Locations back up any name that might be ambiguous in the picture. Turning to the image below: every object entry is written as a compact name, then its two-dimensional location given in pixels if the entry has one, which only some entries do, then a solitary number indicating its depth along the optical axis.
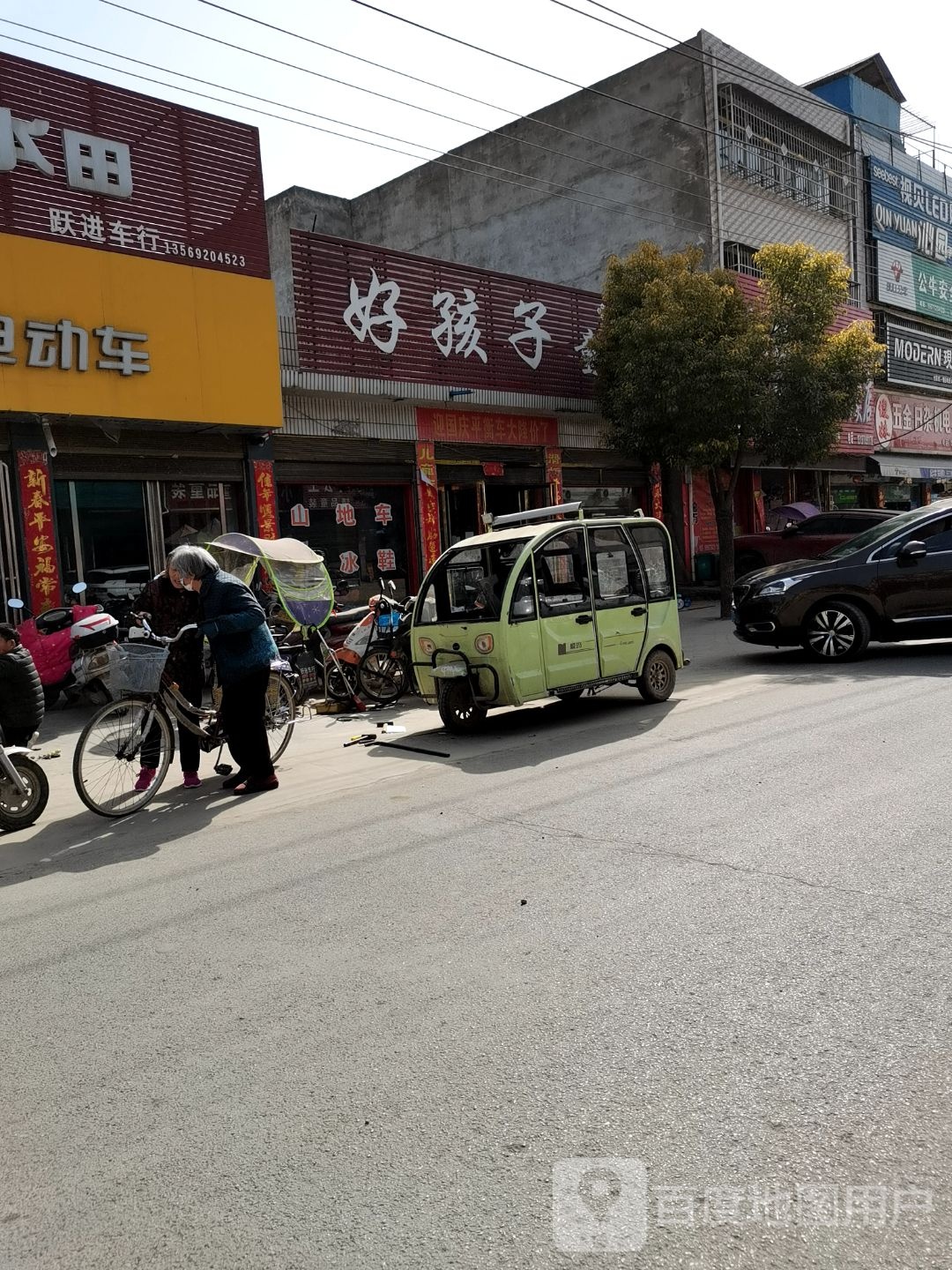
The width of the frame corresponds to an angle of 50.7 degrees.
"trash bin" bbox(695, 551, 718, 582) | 23.75
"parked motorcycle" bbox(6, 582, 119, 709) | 10.59
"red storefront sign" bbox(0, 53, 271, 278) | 11.56
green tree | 17.06
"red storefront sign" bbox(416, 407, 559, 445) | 17.91
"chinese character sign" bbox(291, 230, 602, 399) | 15.62
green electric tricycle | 8.81
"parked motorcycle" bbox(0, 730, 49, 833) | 6.63
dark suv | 11.61
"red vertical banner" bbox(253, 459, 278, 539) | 14.77
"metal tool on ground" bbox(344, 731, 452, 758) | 8.88
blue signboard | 30.58
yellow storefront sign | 11.38
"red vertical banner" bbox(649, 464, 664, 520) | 23.08
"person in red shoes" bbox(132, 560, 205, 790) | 7.40
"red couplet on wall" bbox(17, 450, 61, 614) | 12.14
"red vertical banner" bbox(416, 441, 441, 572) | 17.80
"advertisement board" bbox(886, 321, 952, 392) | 31.30
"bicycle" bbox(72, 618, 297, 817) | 6.69
